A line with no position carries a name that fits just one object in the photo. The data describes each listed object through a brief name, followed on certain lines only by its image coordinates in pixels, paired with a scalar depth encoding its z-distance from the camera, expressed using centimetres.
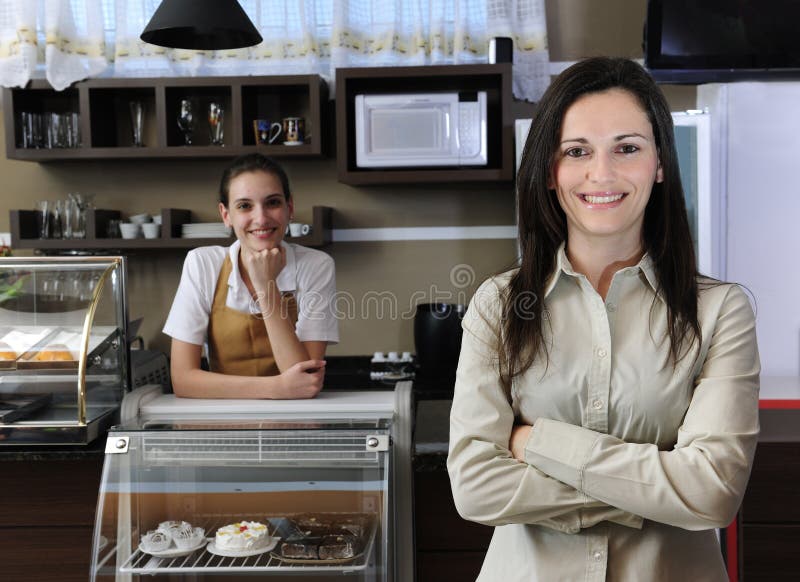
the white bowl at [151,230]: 338
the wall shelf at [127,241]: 333
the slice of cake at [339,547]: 185
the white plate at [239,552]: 184
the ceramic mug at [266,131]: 335
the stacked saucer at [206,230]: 337
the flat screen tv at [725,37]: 309
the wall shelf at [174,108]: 330
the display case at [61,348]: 204
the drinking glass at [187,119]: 339
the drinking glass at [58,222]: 344
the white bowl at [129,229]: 339
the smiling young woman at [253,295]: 246
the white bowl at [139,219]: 346
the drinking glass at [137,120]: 349
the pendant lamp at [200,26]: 230
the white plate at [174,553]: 187
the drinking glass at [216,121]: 344
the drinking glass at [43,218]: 344
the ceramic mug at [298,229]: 335
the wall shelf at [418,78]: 320
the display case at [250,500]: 184
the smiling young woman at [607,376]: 120
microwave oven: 317
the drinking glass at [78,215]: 341
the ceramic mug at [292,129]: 337
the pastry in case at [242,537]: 185
